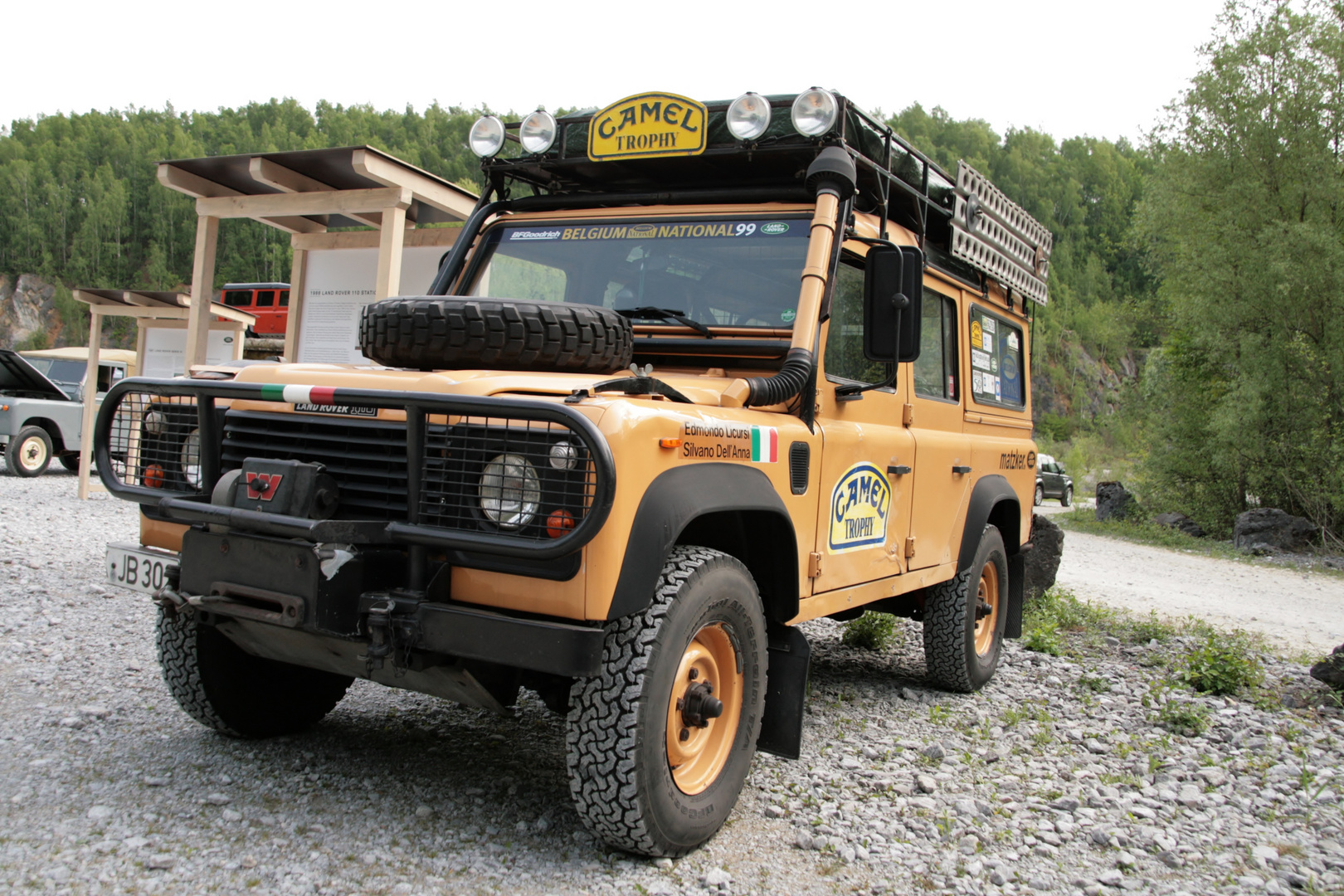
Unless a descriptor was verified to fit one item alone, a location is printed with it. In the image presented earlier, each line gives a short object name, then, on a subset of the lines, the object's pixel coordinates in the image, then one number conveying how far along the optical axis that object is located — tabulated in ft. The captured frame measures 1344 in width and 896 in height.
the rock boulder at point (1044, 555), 27.96
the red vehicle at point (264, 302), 98.12
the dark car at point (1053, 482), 88.17
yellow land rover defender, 8.75
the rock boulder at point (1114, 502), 65.57
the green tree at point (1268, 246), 52.26
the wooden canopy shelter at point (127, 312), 37.14
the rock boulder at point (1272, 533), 52.54
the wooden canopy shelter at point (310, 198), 23.70
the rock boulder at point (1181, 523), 59.72
